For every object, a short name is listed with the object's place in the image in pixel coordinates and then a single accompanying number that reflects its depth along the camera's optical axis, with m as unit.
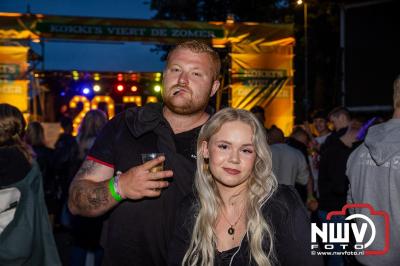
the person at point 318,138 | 8.24
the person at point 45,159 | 7.02
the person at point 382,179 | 3.67
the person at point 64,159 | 6.50
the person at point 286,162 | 6.45
